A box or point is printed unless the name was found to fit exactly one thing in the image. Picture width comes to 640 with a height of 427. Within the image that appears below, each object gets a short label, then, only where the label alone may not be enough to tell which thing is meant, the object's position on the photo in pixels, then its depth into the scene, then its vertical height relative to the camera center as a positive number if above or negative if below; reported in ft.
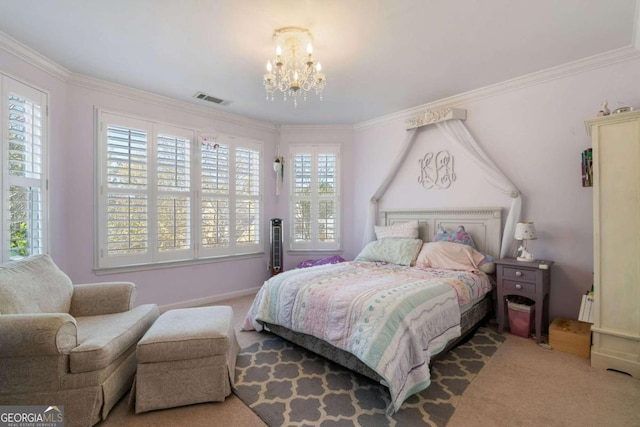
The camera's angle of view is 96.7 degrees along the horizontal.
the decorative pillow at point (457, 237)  11.30 -0.97
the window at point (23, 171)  7.97 +1.34
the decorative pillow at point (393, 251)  11.63 -1.62
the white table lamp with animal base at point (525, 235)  9.46 -0.76
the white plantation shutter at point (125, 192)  10.90 +0.91
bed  6.15 -2.39
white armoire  7.16 -0.76
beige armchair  5.17 -2.69
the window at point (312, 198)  15.89 +0.87
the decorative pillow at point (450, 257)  10.35 -1.66
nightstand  9.05 -2.36
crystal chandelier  7.61 +4.72
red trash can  9.36 -3.51
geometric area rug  5.80 -4.16
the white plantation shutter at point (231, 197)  13.42 +0.85
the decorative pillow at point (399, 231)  12.82 -0.82
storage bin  8.12 -3.68
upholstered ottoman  5.94 -3.27
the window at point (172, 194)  10.98 +0.90
